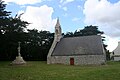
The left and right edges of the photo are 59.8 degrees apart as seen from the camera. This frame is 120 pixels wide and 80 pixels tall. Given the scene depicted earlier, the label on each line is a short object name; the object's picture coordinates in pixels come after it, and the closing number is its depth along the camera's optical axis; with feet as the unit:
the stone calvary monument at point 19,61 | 58.42
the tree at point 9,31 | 69.53
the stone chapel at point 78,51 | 69.37
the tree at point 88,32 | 111.41
